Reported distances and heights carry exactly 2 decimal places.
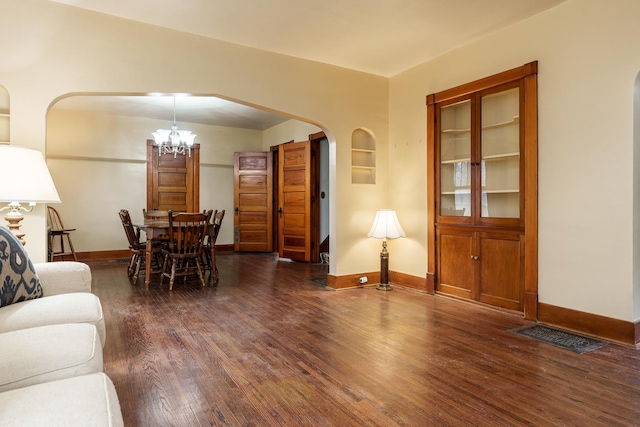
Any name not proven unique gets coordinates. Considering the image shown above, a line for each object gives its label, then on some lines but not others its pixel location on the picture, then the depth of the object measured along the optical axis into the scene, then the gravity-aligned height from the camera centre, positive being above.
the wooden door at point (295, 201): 6.66 +0.21
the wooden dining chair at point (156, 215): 5.95 -0.07
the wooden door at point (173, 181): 7.30 +0.64
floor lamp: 4.49 -0.24
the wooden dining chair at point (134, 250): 4.99 -0.53
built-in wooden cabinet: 3.39 +0.23
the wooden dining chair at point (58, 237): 5.90 -0.45
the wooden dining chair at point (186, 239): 4.50 -0.35
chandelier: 5.70 +1.20
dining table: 4.60 -0.29
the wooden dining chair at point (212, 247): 4.98 -0.49
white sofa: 0.93 -0.50
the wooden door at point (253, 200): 7.95 +0.25
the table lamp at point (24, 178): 2.36 +0.22
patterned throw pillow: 1.83 -0.33
